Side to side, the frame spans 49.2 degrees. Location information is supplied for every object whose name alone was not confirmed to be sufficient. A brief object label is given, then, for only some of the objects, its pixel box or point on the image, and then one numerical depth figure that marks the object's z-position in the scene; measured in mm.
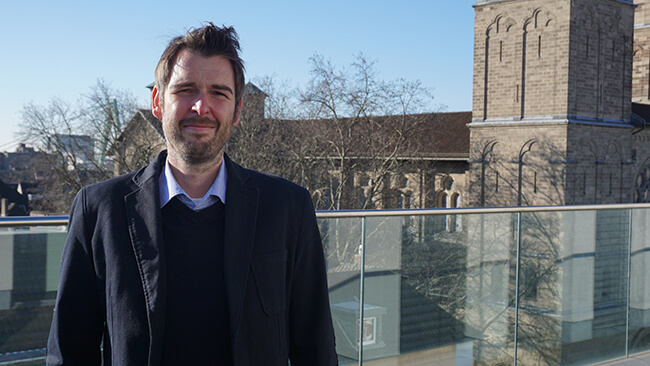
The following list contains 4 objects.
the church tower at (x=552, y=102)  36094
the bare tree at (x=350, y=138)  34438
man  1875
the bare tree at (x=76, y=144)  34094
